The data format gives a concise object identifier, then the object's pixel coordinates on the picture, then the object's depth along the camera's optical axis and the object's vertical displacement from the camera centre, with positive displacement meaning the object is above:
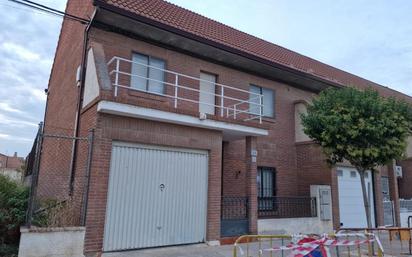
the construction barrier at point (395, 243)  10.02 -1.55
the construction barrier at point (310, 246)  6.21 -0.91
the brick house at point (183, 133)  8.76 +1.92
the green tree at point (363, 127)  10.08 +2.11
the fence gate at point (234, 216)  10.70 -0.68
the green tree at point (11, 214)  8.51 -0.62
